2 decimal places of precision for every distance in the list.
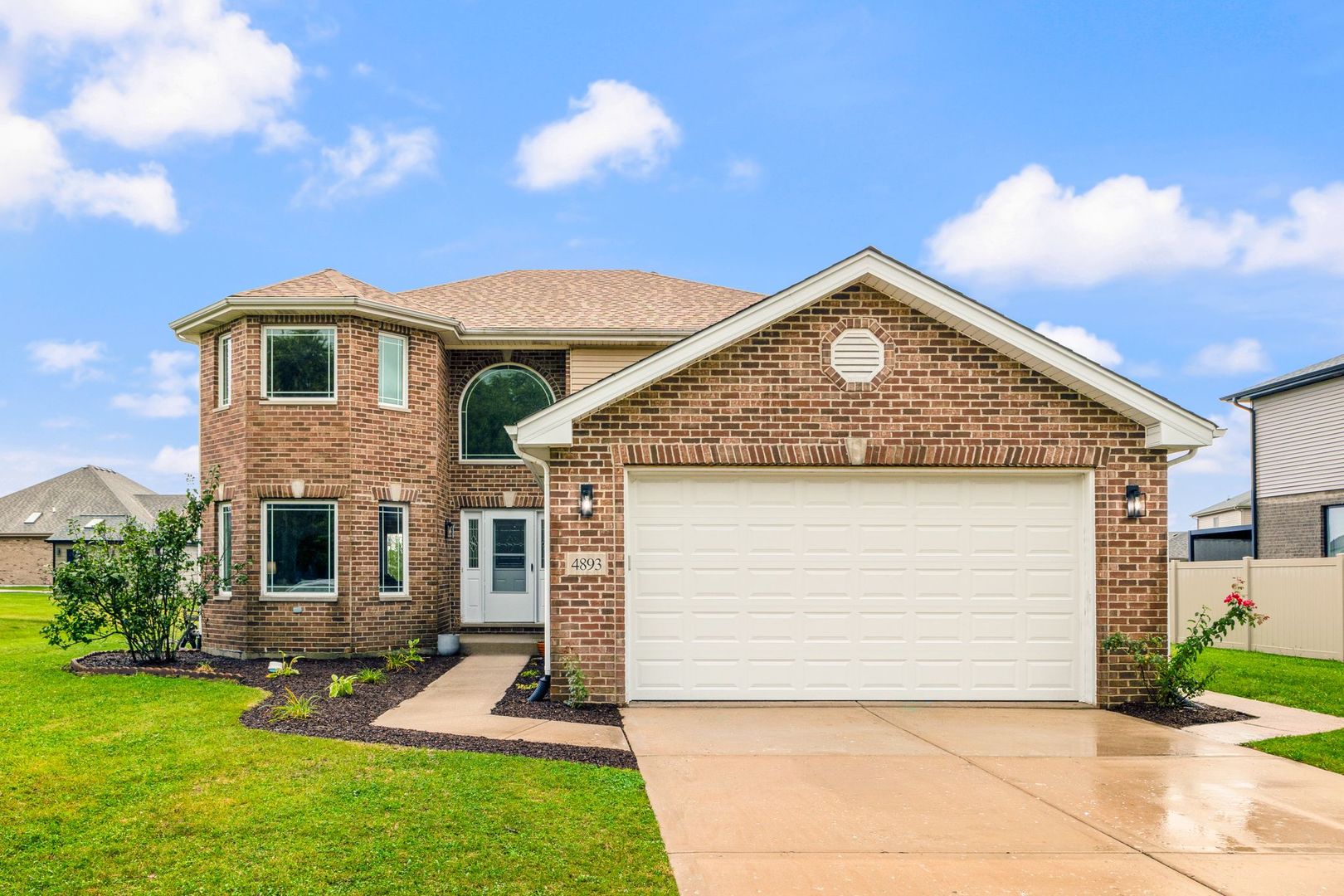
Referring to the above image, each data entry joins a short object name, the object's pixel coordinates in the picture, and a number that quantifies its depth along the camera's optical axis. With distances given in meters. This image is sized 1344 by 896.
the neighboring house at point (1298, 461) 20.24
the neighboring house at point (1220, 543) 30.41
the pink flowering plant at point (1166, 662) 9.76
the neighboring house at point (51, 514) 43.53
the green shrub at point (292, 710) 8.76
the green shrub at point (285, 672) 11.69
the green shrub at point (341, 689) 10.06
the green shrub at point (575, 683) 9.44
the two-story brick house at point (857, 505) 9.60
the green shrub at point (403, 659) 12.83
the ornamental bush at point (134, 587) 12.67
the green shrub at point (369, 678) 11.42
